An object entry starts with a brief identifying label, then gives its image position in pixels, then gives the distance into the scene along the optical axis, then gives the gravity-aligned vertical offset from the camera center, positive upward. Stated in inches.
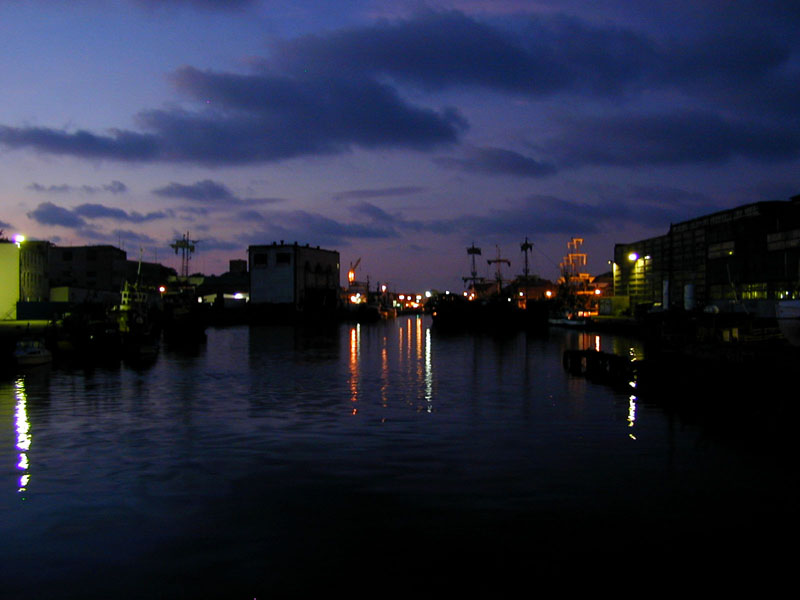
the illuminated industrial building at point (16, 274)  3430.1 +178.2
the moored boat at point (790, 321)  1386.6 -29.4
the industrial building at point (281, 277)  6171.3 +282.1
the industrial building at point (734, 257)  2763.3 +225.9
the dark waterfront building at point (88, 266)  5629.9 +348.2
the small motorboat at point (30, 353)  2011.6 -120.9
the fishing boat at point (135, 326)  2503.7 -64.0
